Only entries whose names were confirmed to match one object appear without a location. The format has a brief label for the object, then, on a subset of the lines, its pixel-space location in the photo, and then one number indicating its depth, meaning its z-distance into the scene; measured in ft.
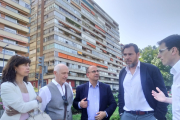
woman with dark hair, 6.73
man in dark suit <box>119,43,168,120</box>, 7.70
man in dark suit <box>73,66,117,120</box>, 9.88
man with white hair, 8.91
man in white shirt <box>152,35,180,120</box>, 4.69
